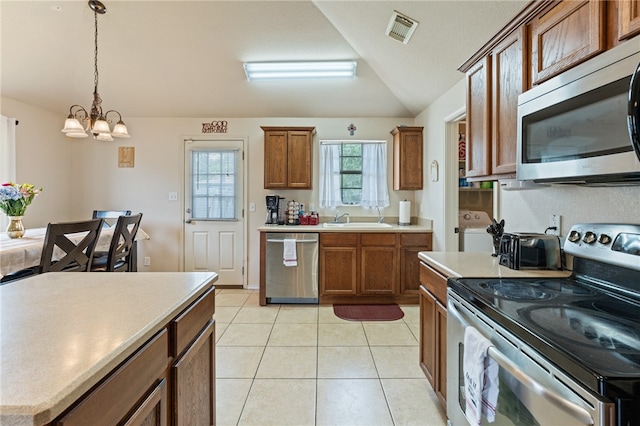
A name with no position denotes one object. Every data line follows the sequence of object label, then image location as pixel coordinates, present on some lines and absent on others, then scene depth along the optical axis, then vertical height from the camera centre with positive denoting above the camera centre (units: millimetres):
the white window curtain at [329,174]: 4094 +477
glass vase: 2549 -168
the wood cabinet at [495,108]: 1515 +582
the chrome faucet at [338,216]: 4105 -113
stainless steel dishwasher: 3465 -712
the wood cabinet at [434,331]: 1600 -722
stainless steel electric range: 667 -362
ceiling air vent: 2269 +1459
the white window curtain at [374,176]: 4074 +449
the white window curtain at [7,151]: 3406 +665
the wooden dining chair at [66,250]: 1993 -304
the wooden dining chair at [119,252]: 2596 -400
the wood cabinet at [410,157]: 3734 +651
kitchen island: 577 -337
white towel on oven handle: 1013 -610
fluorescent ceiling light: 3271 +1570
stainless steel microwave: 896 +306
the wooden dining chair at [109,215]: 3780 -83
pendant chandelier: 2553 +753
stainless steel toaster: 1538 -229
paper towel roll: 3854 -47
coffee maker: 3879 -7
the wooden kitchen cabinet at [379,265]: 3469 -665
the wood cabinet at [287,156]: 3783 +674
